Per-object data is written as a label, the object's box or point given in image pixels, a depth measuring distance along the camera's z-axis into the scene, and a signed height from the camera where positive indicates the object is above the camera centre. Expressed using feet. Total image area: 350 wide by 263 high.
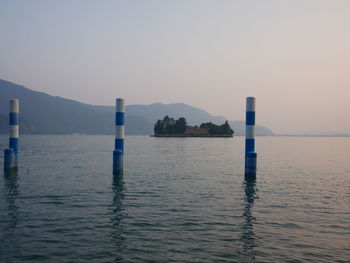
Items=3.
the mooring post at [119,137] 88.02 -1.42
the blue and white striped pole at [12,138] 92.68 -2.25
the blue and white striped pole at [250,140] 84.38 -1.37
